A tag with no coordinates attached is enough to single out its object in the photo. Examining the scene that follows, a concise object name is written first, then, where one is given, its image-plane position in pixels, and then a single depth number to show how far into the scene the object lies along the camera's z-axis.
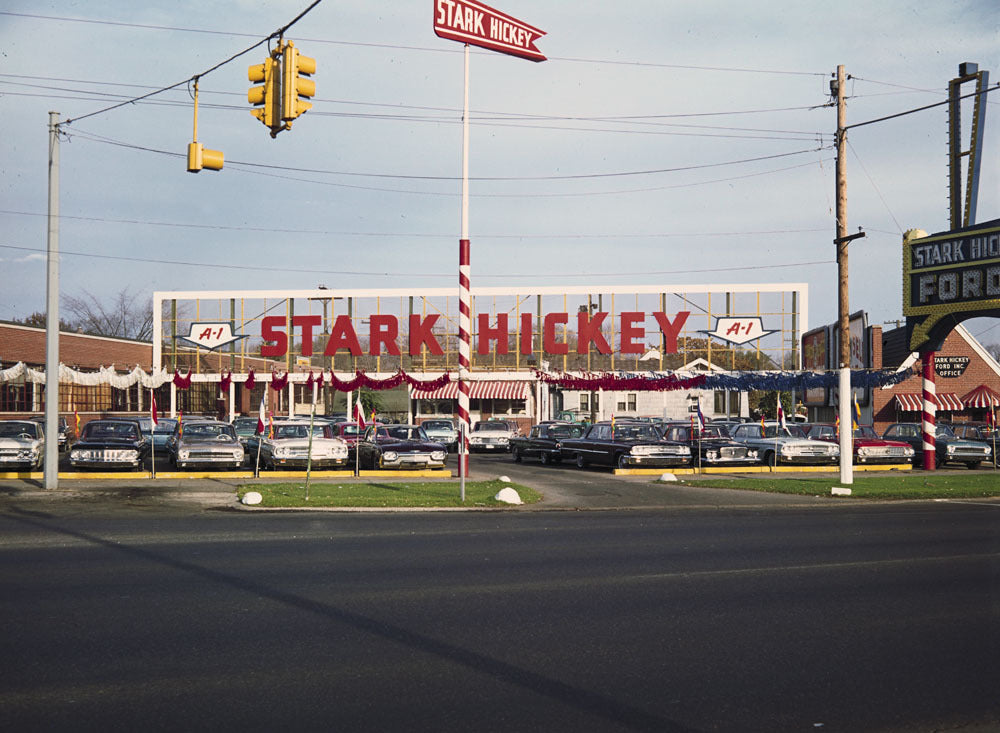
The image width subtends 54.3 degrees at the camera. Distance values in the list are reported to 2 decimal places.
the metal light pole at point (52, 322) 20.92
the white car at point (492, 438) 41.16
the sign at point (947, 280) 27.14
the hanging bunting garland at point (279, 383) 40.66
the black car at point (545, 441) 31.40
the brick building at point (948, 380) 46.84
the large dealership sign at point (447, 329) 51.34
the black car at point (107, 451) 24.52
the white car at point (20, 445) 24.58
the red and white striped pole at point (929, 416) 28.66
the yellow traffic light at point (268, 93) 13.68
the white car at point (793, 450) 28.88
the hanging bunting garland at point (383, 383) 34.94
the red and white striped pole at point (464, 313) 20.66
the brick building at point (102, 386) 44.22
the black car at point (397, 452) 26.20
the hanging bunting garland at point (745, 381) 33.28
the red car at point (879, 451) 29.17
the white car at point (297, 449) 25.27
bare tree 82.44
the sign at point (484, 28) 19.03
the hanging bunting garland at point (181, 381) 45.34
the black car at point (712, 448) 28.31
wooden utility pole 22.48
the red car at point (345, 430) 29.54
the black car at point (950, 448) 30.22
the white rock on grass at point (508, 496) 19.30
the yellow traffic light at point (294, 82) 13.48
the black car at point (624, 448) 27.16
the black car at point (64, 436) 40.69
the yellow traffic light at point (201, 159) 14.35
